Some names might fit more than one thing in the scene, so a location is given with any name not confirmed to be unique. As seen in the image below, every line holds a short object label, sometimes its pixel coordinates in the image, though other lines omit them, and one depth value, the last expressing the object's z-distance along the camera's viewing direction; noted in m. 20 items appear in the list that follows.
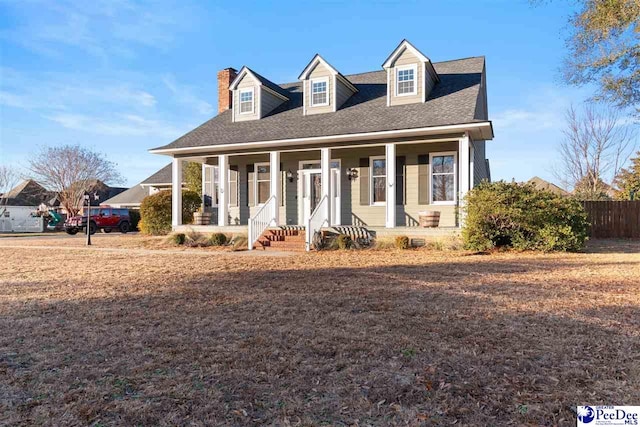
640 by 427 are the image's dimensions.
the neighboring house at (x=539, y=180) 45.96
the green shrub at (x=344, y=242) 12.89
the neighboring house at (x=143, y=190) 29.20
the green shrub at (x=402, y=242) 12.44
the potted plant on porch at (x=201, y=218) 16.31
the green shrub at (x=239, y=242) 13.72
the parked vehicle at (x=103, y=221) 24.94
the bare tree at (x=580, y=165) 24.64
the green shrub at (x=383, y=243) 12.69
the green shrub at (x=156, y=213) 17.64
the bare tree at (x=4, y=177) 37.44
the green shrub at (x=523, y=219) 11.14
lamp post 16.14
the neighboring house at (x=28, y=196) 40.12
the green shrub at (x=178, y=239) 15.05
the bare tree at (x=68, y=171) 34.72
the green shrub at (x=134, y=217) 28.48
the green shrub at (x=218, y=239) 14.61
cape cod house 13.45
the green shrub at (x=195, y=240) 14.72
